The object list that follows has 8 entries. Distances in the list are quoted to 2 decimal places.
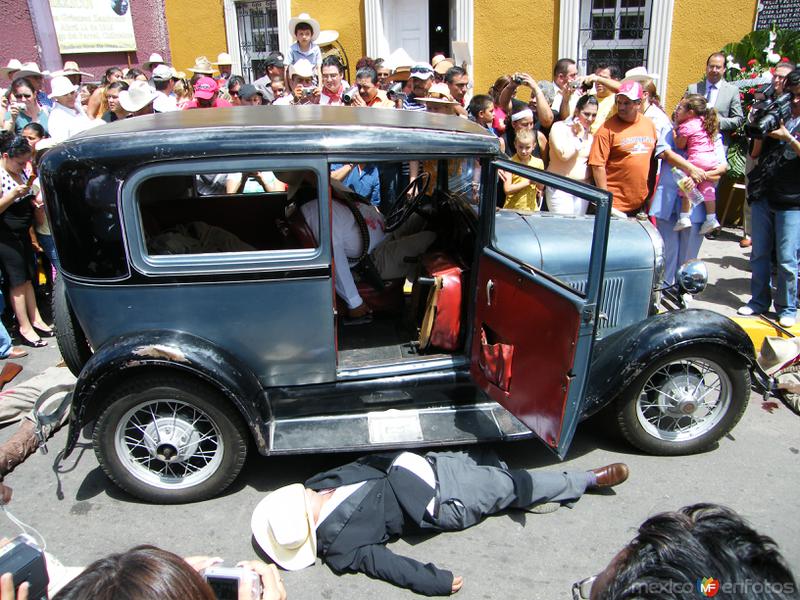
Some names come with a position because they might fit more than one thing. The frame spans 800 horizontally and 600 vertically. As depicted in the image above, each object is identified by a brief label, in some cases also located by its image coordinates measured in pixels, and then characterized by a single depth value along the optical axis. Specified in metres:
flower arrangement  7.74
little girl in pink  5.68
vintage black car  3.27
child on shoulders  9.37
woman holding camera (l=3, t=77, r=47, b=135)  7.21
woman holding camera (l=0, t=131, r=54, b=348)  5.30
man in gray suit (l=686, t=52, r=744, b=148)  7.72
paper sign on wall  12.15
